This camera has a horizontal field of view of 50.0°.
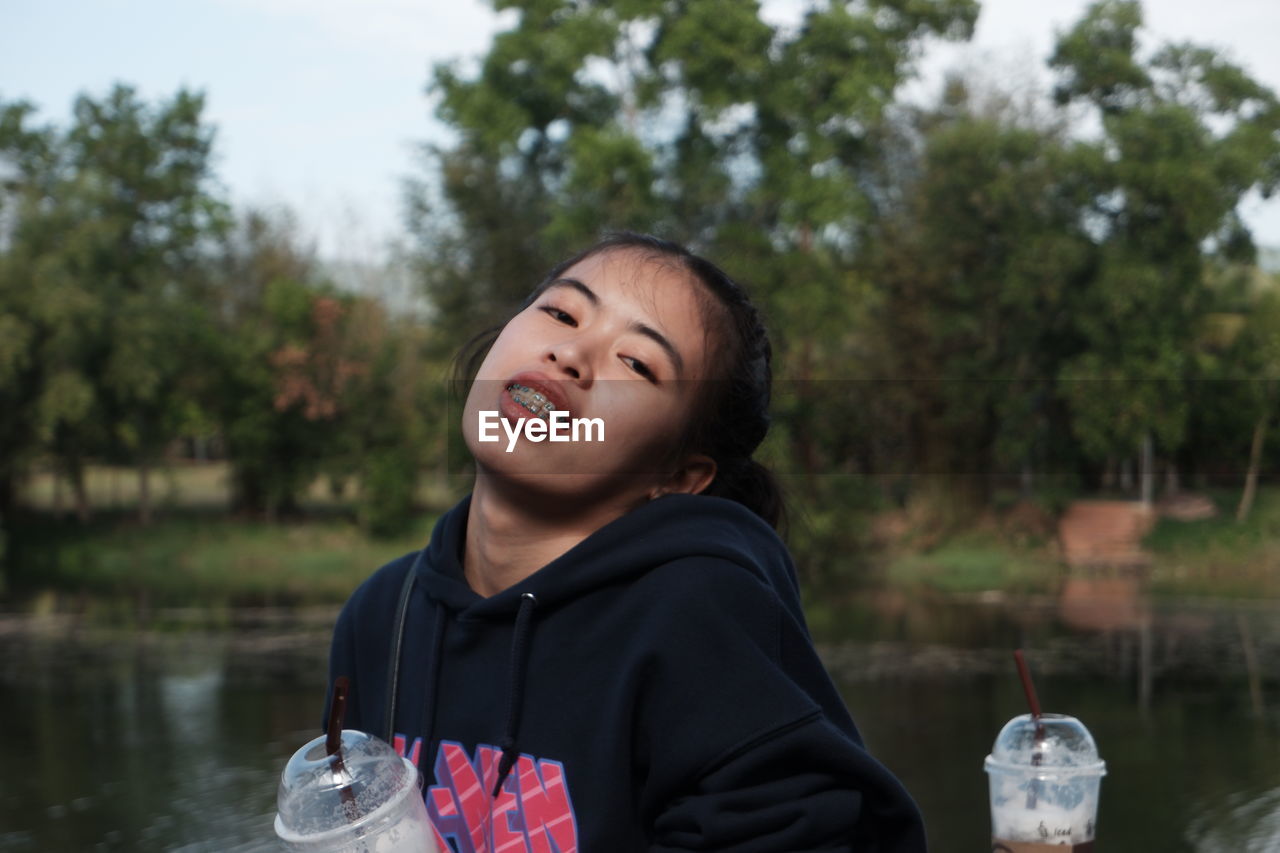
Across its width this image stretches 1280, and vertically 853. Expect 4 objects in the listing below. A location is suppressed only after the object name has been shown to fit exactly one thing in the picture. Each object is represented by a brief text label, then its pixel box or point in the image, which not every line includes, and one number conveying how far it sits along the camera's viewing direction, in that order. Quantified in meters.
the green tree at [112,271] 19.33
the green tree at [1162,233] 17.69
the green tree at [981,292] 18.69
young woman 1.13
